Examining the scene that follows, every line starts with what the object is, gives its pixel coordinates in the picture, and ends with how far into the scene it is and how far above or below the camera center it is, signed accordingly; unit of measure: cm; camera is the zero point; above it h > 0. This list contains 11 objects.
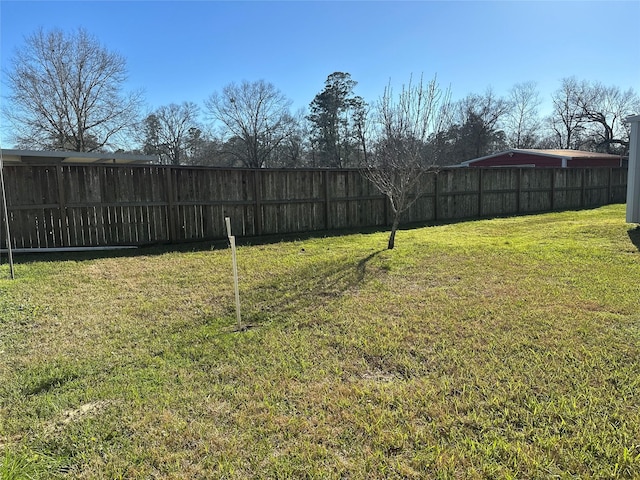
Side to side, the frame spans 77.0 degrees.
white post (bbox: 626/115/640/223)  782 +41
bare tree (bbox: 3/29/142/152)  2592 +806
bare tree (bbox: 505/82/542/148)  4378 +935
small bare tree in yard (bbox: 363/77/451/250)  715 +133
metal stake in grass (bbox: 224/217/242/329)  364 -80
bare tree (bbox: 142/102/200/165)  3878 +818
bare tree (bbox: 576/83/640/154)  3872 +874
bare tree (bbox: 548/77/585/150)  4231 +900
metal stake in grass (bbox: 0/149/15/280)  531 -68
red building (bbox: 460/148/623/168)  2116 +228
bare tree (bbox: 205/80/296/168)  3853 +914
